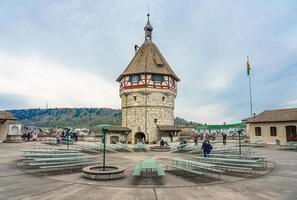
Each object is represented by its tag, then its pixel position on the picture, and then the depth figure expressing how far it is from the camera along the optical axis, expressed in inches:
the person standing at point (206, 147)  572.5
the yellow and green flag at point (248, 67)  1381.4
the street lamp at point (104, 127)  405.3
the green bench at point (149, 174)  352.1
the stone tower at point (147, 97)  1302.9
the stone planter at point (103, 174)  353.1
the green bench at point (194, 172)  390.3
